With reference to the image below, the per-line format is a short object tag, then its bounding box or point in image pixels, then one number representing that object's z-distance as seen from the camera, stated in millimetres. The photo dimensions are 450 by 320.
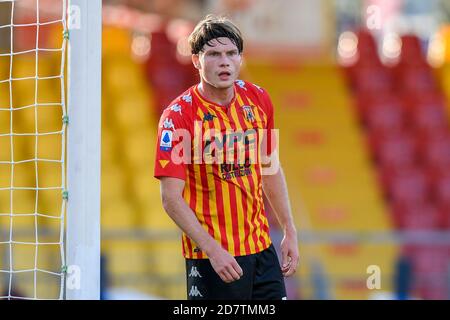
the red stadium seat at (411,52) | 13359
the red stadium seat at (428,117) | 12547
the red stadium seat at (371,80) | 12930
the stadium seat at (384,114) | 12516
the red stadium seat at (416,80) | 13016
